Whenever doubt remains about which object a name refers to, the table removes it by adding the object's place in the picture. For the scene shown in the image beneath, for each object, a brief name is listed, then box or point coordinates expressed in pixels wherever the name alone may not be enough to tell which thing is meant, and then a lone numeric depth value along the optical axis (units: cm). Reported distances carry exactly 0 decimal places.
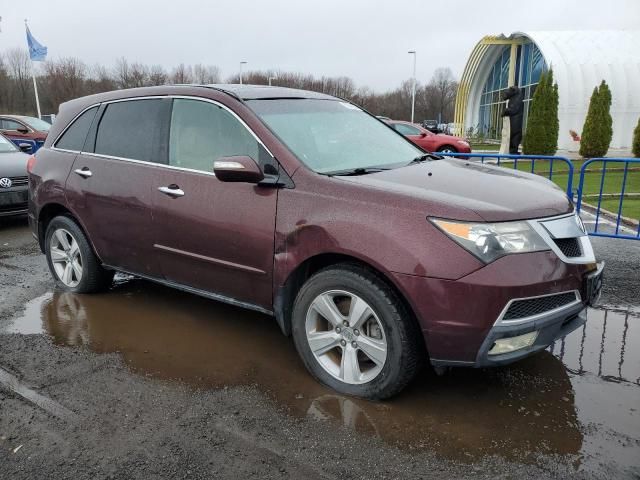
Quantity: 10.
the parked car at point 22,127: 1617
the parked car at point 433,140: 1864
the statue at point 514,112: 1756
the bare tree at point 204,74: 6544
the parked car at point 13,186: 789
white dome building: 2733
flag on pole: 2833
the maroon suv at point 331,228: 269
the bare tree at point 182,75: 5950
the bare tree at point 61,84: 4875
